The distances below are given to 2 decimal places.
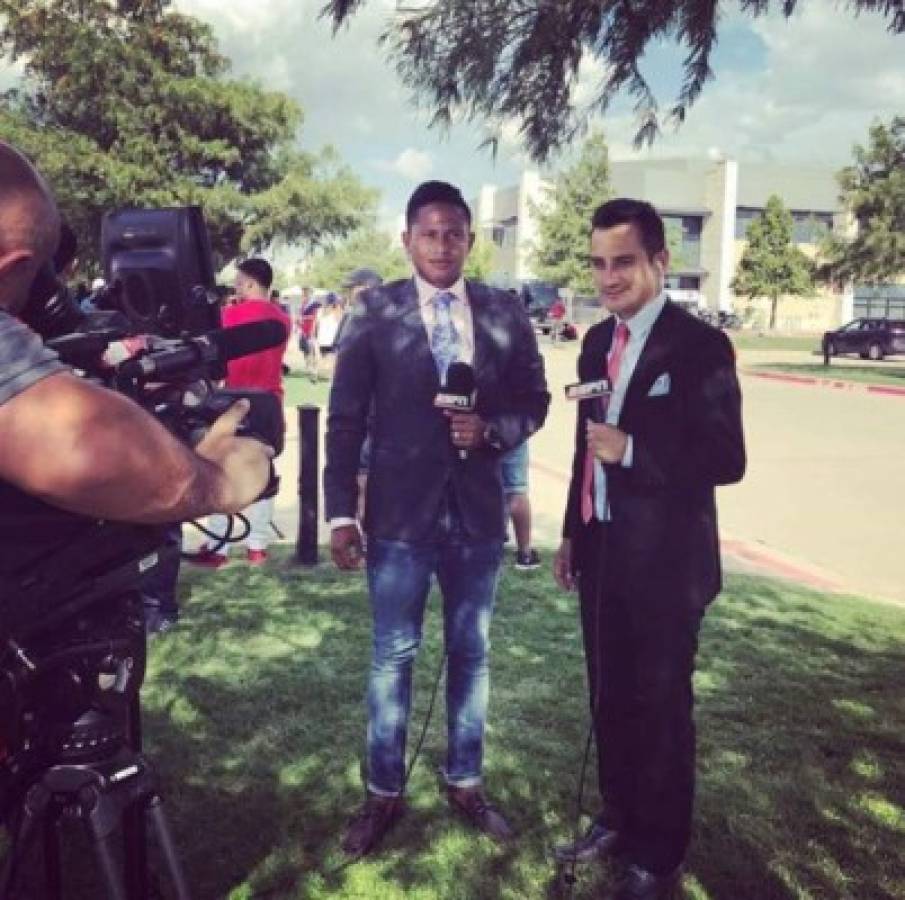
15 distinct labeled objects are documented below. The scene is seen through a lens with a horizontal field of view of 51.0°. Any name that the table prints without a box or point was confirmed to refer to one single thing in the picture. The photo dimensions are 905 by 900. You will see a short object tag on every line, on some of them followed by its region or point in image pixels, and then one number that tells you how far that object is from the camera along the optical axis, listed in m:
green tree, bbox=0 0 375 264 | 22.41
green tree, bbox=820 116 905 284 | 28.39
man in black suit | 2.80
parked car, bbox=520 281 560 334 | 44.28
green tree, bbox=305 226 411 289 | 77.25
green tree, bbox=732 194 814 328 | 55.81
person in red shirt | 6.39
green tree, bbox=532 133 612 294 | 51.03
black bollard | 6.73
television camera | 1.69
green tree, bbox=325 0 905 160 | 3.77
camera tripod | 1.78
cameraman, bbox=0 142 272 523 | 1.42
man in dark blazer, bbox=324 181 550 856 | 3.18
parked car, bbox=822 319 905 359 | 34.59
